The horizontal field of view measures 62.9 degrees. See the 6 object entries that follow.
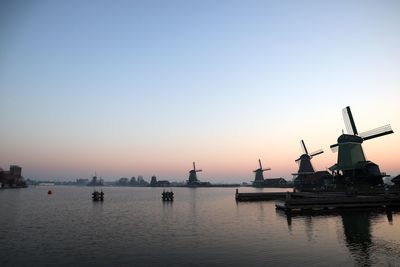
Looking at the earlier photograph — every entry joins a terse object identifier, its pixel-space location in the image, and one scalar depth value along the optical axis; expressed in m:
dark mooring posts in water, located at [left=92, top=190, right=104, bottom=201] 93.88
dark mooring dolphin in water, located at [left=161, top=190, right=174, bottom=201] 91.41
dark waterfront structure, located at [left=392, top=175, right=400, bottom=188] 77.00
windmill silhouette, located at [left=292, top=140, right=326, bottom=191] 124.62
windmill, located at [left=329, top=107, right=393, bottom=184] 75.56
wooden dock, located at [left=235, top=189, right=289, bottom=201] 90.38
